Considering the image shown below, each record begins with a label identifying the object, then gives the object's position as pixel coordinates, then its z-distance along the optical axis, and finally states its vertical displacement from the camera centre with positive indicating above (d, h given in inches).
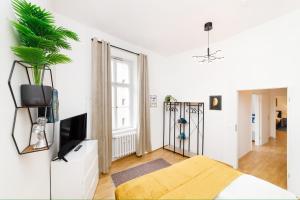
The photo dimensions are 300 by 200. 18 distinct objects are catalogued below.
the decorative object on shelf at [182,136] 150.9 -42.2
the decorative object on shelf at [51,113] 52.7 -5.3
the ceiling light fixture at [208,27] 98.3 +56.2
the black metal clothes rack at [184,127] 143.3 -33.3
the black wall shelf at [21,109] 38.3 -3.8
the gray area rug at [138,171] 100.4 -61.2
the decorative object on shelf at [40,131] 46.9 -11.2
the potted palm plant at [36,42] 37.8 +18.6
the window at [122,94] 130.4 +6.3
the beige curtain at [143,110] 137.2 -11.4
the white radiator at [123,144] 121.9 -43.6
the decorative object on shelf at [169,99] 163.3 +0.9
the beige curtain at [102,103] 103.6 -2.7
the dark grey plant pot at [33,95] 40.7 +1.5
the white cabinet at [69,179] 67.5 -41.3
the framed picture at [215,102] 126.6 -2.8
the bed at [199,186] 49.2 -36.4
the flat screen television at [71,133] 72.3 -20.9
